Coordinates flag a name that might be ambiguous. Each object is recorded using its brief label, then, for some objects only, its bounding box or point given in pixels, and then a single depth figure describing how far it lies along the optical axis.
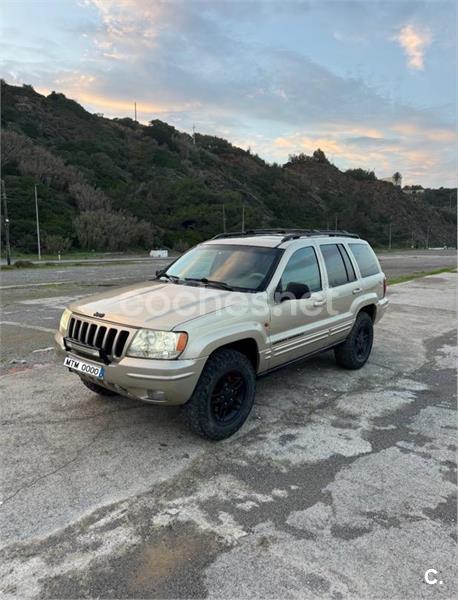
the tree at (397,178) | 144.25
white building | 135.71
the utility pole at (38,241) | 44.31
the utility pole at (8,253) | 34.28
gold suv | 3.35
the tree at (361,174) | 127.12
